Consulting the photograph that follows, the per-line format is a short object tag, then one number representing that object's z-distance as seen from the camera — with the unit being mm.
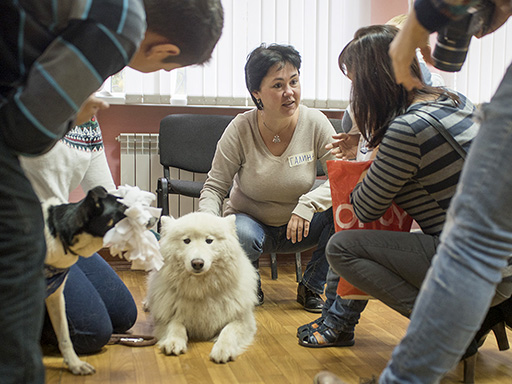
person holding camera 817
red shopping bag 1839
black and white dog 1326
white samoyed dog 2133
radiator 3699
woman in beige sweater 2609
